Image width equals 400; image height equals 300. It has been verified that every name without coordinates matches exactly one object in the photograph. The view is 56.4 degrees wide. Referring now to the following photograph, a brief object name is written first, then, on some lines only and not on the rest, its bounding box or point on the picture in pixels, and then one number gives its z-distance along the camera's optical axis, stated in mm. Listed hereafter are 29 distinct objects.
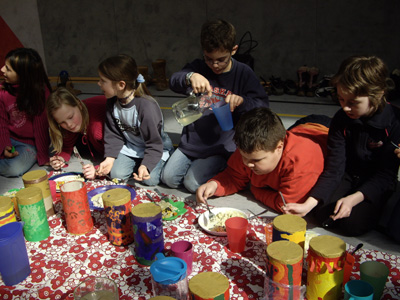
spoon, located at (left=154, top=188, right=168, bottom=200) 2352
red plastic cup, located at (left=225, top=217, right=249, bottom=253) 1732
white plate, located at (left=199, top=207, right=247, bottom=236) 1955
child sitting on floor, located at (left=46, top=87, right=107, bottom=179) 2711
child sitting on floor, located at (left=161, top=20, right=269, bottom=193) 2354
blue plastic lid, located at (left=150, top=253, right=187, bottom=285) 1334
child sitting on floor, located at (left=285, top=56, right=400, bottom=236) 1865
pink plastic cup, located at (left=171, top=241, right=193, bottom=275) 1569
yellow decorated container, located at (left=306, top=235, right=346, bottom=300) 1331
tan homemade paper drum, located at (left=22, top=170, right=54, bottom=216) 2014
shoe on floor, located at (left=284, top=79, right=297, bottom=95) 5071
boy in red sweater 1831
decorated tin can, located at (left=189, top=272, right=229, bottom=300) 1244
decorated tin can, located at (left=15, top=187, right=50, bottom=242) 1796
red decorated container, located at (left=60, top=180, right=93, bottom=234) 1868
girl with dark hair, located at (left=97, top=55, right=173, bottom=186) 2566
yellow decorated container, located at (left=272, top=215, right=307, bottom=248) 1466
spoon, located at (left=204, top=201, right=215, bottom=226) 2030
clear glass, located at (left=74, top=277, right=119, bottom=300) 1276
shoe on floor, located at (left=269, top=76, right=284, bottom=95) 5083
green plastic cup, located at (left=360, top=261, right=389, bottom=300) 1424
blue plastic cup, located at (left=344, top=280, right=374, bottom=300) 1310
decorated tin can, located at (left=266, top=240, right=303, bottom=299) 1302
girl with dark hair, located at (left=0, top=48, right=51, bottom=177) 2926
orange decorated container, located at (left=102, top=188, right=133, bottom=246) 1726
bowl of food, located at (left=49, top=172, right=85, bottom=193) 2588
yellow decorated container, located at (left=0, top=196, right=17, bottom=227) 1748
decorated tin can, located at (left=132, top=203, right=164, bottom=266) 1576
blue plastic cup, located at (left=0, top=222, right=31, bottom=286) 1533
